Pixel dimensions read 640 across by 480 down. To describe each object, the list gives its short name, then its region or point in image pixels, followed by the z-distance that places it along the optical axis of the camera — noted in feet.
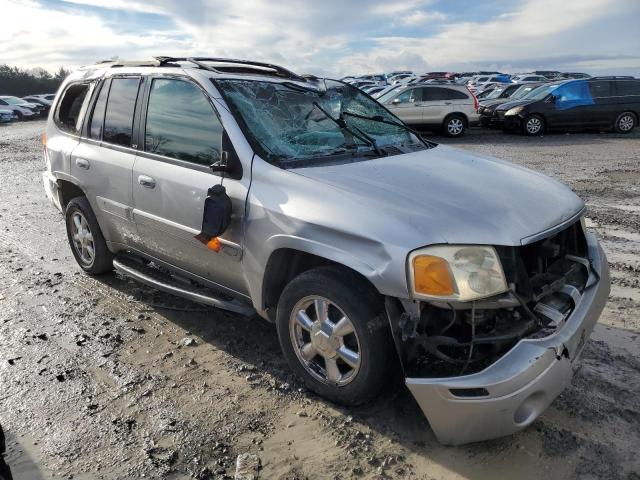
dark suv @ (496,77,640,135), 52.44
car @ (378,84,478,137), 52.95
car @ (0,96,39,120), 101.02
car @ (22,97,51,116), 109.70
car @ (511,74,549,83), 107.45
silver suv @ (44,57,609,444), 8.07
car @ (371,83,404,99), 55.22
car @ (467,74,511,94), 115.88
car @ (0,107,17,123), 95.50
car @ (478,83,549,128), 55.16
